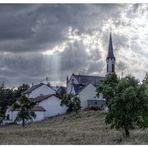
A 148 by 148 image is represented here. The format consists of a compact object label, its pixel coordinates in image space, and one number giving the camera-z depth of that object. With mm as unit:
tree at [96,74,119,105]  25156
